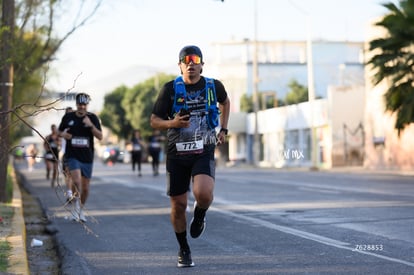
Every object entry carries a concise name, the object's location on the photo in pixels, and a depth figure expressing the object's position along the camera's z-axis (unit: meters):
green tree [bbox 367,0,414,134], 30.73
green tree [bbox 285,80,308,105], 64.69
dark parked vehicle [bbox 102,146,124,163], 61.03
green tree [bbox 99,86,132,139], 90.94
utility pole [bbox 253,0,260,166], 53.44
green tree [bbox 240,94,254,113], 73.62
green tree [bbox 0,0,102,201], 13.95
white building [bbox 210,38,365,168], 49.91
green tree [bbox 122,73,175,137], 80.06
